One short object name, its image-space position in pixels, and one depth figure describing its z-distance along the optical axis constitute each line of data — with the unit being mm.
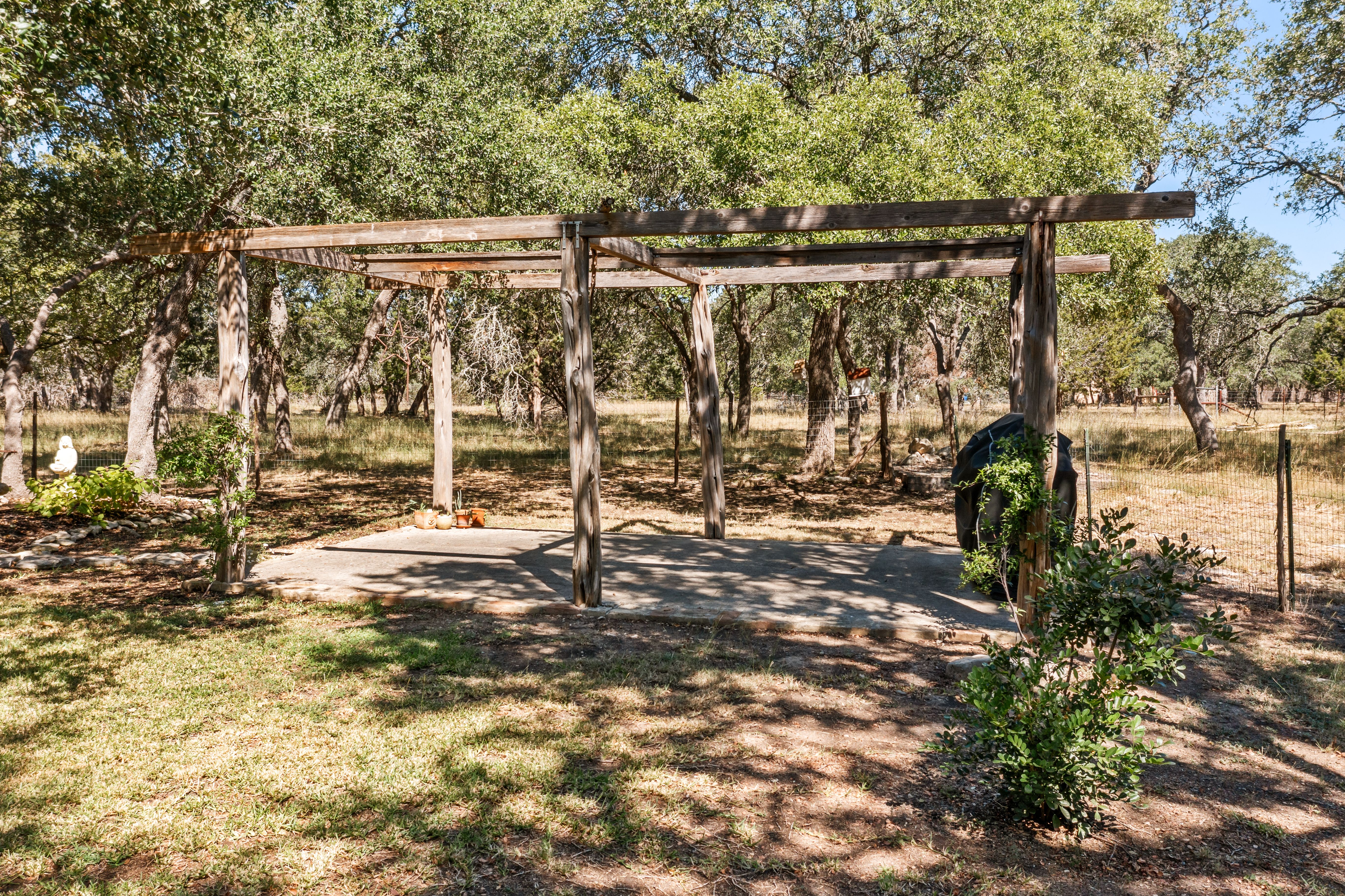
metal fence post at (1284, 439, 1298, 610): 6734
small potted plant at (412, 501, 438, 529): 10328
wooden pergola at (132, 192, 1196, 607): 5387
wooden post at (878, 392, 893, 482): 15453
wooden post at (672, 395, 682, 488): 13797
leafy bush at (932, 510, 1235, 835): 3158
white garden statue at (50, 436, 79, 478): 10695
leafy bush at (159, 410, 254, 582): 6500
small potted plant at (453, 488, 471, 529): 10211
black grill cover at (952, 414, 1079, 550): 6570
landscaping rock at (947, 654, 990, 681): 5195
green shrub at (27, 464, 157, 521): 9742
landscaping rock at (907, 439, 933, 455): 16281
